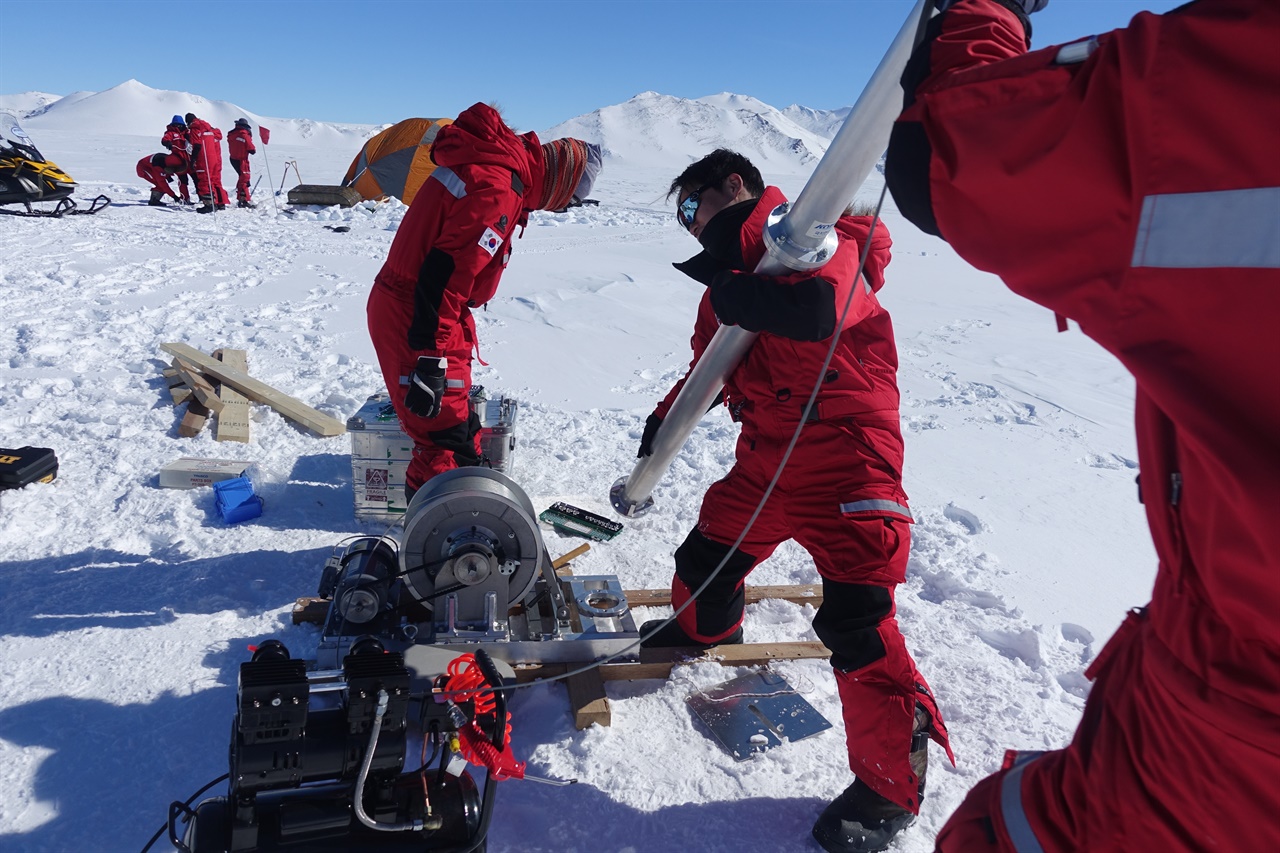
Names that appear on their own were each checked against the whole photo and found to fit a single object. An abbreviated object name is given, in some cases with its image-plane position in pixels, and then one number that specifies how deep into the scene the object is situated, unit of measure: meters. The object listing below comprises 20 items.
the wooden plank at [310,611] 3.38
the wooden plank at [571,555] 3.93
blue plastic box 4.16
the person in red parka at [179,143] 15.44
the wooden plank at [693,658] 3.14
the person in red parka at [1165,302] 0.92
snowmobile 12.80
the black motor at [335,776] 1.71
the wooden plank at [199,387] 5.30
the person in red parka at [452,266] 3.65
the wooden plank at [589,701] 2.86
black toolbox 4.10
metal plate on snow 2.86
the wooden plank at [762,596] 3.76
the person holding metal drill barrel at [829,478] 2.39
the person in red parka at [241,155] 16.86
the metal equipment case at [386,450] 4.32
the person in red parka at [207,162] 15.42
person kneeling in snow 15.39
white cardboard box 4.41
